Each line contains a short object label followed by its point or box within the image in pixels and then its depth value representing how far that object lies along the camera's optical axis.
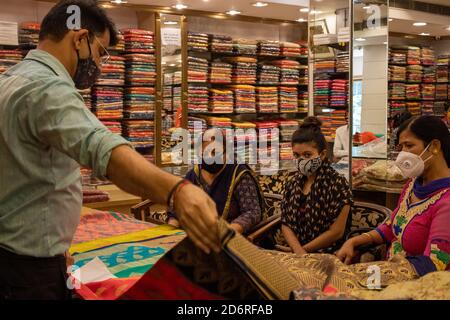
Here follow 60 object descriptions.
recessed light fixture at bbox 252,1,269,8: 6.36
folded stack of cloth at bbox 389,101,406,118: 9.27
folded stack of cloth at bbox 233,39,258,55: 7.41
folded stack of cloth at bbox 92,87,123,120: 6.38
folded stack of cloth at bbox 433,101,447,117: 10.06
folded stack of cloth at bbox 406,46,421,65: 9.43
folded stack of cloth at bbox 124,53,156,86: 6.55
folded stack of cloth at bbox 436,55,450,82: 10.05
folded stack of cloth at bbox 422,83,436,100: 9.85
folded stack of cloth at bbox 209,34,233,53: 7.19
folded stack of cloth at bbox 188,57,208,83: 7.04
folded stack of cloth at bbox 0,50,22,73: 5.65
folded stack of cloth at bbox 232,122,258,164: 7.45
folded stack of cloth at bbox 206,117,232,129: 7.21
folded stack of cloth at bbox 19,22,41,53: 5.79
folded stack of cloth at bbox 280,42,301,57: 7.84
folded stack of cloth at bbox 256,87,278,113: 7.74
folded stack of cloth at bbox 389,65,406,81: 9.20
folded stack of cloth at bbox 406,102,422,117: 9.61
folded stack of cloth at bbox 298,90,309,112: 8.17
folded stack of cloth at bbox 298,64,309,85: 8.21
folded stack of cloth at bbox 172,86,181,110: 6.80
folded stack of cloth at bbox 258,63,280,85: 7.80
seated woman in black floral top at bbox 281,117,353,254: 3.17
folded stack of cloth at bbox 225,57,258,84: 7.49
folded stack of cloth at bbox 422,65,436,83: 9.80
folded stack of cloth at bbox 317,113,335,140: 5.54
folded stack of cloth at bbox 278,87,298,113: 7.94
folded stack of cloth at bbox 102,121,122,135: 6.52
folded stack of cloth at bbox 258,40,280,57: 7.66
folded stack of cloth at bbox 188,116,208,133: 7.01
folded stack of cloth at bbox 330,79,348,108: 5.18
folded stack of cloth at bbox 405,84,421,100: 9.47
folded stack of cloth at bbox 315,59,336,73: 5.32
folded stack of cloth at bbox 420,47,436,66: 9.70
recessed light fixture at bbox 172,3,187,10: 6.42
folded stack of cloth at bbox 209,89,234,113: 7.30
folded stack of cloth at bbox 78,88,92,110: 6.24
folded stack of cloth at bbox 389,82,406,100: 9.26
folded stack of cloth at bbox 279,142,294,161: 7.80
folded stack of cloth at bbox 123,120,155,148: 6.57
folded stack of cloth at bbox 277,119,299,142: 7.81
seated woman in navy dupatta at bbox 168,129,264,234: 3.50
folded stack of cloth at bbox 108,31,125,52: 6.42
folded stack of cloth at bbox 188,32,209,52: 6.95
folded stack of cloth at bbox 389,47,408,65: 9.25
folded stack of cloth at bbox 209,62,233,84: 7.28
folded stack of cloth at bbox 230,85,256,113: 7.52
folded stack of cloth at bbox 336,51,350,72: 5.07
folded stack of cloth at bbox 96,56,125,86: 6.41
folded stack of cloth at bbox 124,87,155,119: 6.60
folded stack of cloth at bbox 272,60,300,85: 7.94
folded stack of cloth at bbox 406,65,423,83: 9.48
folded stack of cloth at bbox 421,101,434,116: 9.91
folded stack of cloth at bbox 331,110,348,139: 5.41
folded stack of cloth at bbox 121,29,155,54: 6.43
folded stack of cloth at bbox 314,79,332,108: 5.39
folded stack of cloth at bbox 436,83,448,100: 10.16
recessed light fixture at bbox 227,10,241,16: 6.96
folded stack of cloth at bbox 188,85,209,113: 7.10
